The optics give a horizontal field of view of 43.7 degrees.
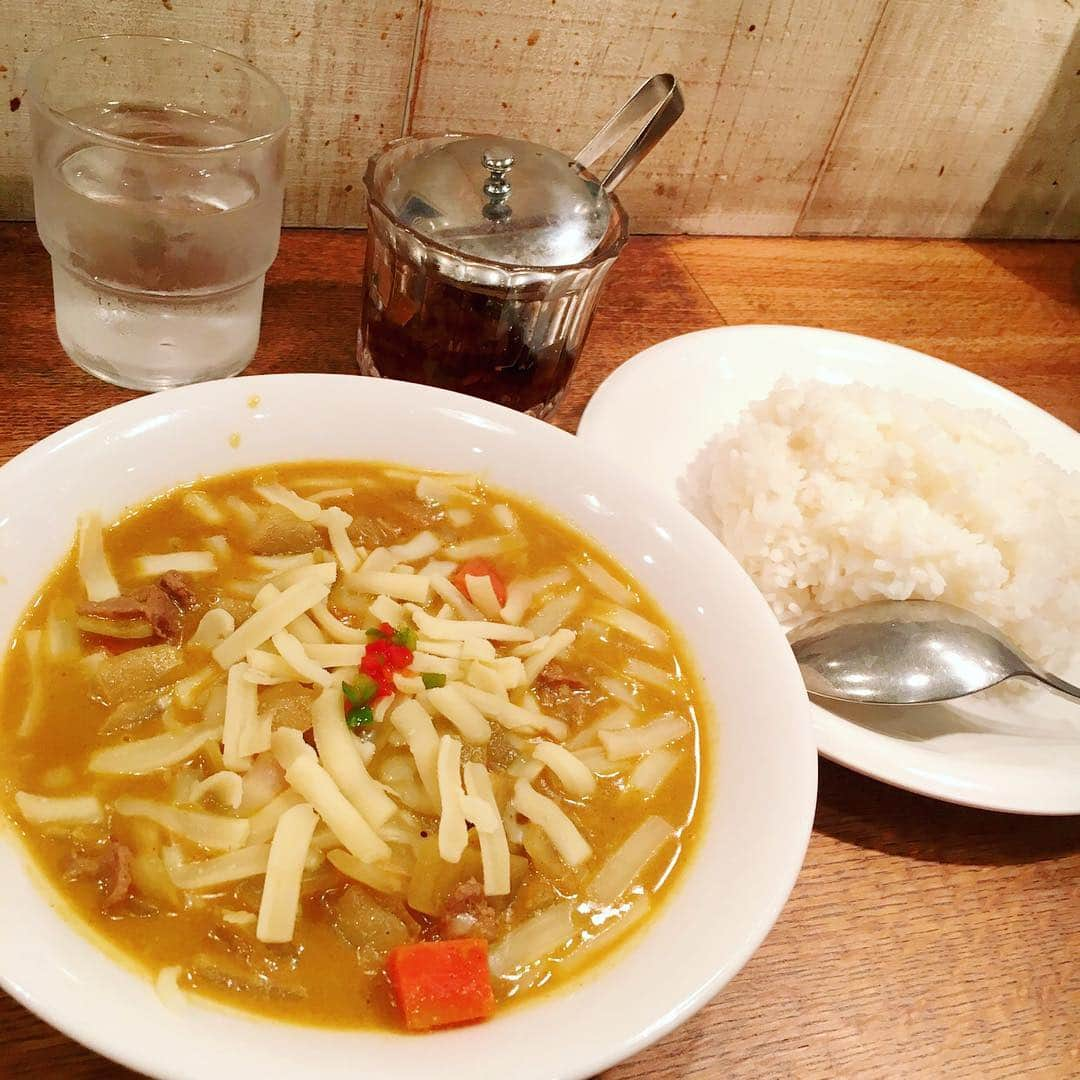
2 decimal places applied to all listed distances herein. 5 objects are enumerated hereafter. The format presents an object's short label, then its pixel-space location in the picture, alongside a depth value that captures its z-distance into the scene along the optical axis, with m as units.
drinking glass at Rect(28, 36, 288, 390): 0.43
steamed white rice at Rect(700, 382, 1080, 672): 0.45
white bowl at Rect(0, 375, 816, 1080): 0.28
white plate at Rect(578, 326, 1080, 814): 0.39
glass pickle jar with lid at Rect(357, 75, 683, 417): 0.44
